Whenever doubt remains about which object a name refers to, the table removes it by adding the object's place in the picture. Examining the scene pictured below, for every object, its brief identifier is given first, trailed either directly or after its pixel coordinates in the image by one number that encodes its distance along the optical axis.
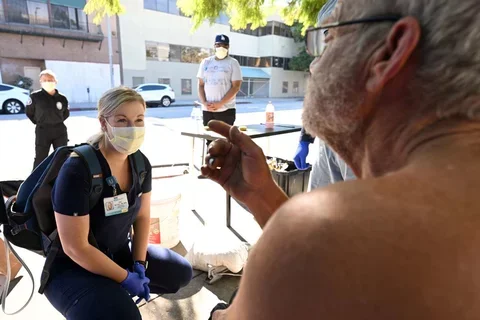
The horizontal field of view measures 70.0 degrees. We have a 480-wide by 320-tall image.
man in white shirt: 4.52
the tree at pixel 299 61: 28.48
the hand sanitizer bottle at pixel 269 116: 4.35
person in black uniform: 4.82
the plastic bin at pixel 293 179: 3.53
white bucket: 2.76
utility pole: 19.64
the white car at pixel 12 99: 13.03
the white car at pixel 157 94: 18.42
